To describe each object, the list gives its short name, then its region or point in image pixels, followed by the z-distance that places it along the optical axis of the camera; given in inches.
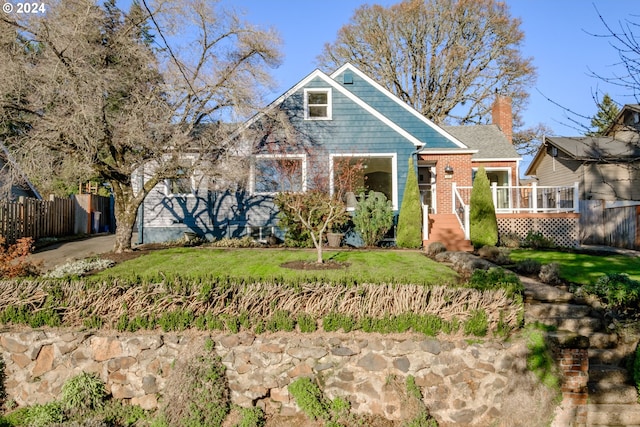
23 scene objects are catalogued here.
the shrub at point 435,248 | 428.5
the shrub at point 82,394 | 202.3
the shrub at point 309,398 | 193.6
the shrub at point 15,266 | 277.7
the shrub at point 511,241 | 507.5
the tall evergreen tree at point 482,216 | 487.5
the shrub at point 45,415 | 193.5
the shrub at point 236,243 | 493.8
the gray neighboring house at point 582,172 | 737.0
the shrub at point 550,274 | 297.4
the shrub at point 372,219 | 490.9
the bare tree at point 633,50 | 170.6
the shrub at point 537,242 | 508.7
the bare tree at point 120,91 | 349.7
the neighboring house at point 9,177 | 358.9
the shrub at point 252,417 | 191.1
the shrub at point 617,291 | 233.1
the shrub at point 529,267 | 327.6
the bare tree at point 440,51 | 1082.1
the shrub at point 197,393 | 190.7
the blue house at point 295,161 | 549.3
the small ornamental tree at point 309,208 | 452.1
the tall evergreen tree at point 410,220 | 481.1
